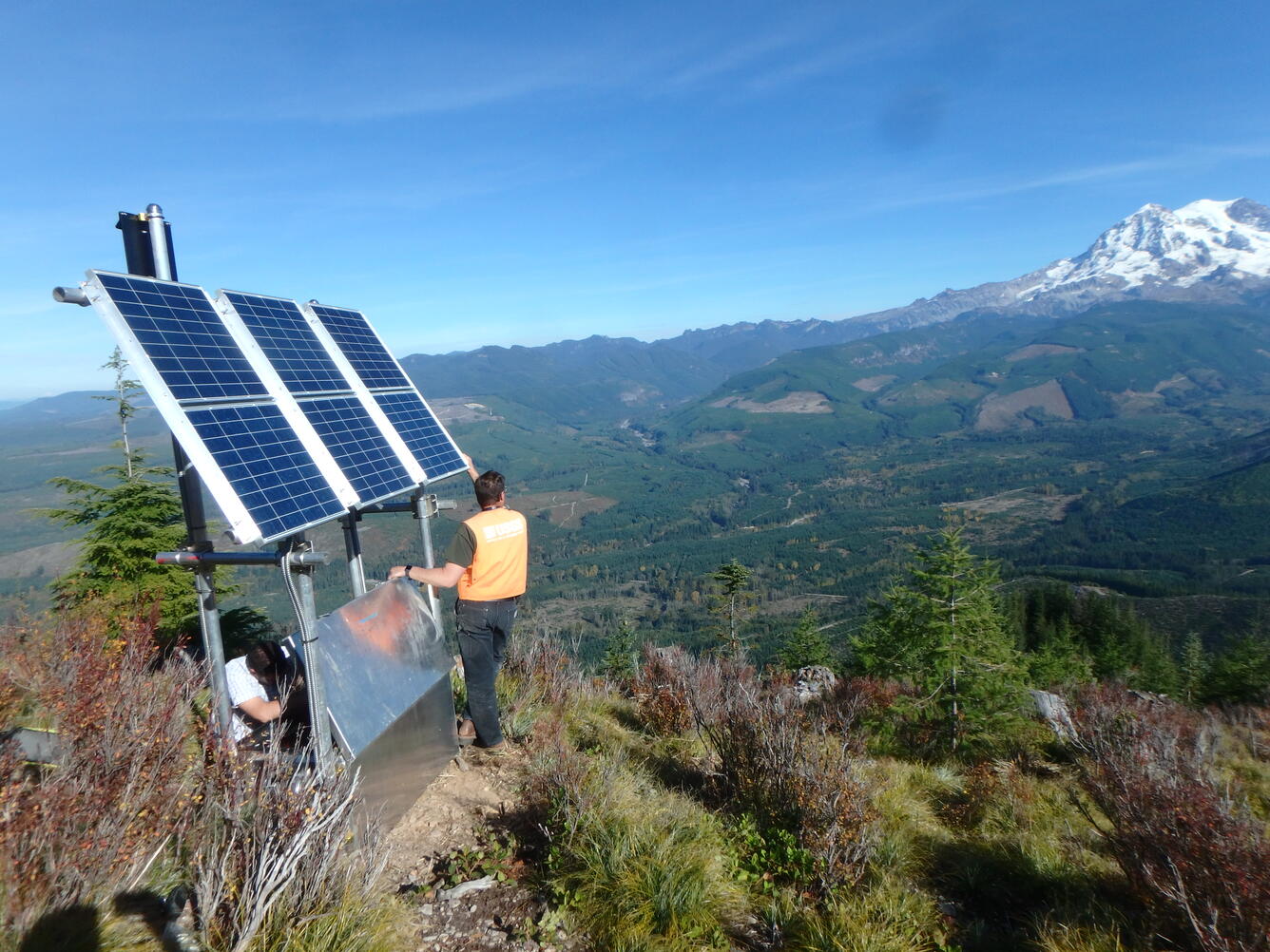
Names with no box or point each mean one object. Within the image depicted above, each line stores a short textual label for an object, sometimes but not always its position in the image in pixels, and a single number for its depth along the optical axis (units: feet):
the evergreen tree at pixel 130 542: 41.32
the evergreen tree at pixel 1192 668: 84.00
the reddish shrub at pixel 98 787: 9.02
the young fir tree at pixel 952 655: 34.12
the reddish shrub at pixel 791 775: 13.78
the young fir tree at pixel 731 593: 93.50
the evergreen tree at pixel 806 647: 122.52
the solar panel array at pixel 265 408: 11.73
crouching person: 13.71
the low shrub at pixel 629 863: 11.55
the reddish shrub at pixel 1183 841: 10.28
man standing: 16.71
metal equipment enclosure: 13.35
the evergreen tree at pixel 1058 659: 88.58
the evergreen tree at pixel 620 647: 82.27
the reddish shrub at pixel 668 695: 22.61
